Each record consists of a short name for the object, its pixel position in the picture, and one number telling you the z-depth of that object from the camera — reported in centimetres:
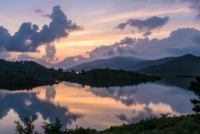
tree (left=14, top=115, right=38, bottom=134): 1967
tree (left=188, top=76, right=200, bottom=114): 1752
